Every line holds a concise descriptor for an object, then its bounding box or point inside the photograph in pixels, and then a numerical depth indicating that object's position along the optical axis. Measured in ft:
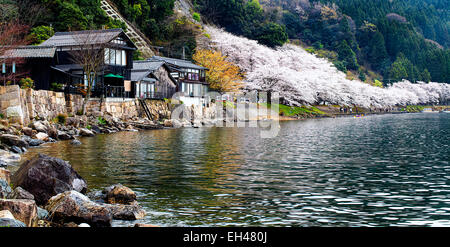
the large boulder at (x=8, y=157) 72.99
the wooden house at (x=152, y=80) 194.49
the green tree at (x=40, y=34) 189.49
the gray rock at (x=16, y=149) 85.46
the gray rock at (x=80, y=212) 37.99
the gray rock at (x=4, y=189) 40.46
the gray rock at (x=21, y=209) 34.71
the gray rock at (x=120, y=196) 46.01
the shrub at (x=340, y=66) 428.97
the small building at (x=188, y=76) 227.40
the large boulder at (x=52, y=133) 115.19
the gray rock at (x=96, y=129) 140.68
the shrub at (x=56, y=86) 157.17
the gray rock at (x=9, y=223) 30.70
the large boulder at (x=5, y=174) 47.60
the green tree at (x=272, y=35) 346.33
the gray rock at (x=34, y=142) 99.76
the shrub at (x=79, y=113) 155.33
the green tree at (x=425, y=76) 513.86
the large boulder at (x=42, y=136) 107.84
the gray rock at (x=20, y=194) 41.50
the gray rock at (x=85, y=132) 128.67
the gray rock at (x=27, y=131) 107.76
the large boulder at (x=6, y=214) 31.89
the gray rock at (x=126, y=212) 40.60
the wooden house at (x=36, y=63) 159.13
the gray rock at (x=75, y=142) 104.78
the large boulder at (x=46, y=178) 45.60
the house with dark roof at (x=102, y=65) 168.04
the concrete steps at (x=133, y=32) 254.27
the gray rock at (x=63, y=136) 116.47
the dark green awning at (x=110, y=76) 170.81
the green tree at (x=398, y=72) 499.34
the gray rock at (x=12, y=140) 89.15
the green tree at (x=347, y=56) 489.67
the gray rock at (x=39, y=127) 114.62
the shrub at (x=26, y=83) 135.72
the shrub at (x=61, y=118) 137.17
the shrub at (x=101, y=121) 151.08
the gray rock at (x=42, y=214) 38.78
